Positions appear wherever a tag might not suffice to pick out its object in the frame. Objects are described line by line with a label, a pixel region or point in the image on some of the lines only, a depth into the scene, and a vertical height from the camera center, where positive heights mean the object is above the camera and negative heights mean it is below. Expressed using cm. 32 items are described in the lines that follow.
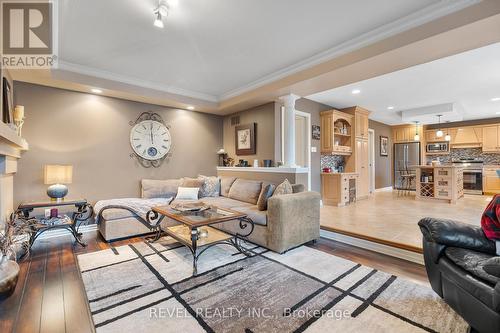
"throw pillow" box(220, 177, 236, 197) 470 -36
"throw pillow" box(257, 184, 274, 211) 324 -41
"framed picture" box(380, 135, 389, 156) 838 +75
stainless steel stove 741 -37
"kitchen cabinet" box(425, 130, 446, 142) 837 +105
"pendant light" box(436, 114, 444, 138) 762 +106
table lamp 343 -14
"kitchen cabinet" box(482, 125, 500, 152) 737 +85
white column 425 +67
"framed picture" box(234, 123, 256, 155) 512 +63
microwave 820 +65
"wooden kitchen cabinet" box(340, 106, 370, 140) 617 +126
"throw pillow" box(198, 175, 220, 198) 465 -41
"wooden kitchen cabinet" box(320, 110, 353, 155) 565 +89
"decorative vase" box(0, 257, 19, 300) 192 -91
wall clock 459 +57
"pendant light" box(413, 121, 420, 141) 779 +101
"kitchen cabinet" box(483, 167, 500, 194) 712 -51
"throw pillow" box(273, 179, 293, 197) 326 -31
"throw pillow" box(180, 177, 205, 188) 457 -29
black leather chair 135 -71
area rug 164 -110
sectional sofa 291 -69
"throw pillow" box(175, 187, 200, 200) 437 -48
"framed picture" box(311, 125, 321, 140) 559 +83
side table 300 -66
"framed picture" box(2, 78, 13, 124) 279 +81
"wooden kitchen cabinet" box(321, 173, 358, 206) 550 -53
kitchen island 578 -45
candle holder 309 +71
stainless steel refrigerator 852 +31
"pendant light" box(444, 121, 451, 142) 795 +100
